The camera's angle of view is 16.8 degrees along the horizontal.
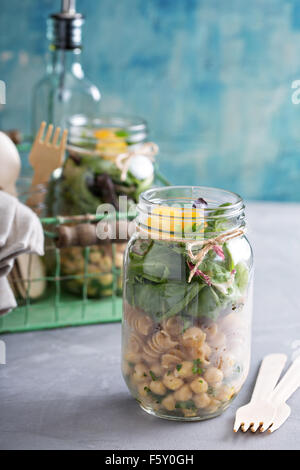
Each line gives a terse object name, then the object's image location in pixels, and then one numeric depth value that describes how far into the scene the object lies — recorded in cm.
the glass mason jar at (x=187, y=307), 72
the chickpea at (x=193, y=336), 72
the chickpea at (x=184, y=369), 72
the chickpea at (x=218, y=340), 73
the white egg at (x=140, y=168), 90
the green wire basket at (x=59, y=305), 88
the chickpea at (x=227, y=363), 73
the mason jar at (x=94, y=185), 90
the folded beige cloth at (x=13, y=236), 78
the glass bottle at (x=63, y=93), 104
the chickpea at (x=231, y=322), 73
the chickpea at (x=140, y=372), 74
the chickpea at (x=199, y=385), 72
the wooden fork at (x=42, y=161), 91
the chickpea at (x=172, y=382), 72
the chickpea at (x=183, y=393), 73
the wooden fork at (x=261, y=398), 74
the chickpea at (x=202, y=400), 73
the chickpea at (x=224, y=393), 74
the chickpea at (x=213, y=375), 73
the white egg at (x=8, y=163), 84
